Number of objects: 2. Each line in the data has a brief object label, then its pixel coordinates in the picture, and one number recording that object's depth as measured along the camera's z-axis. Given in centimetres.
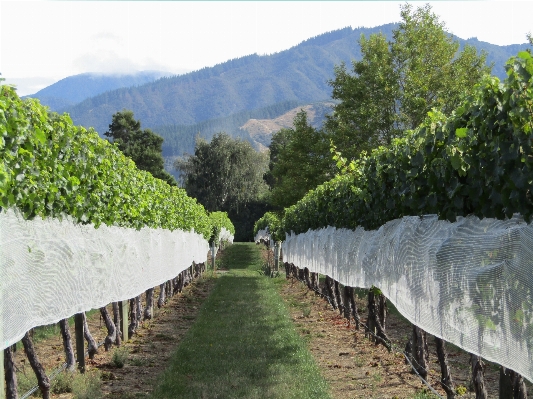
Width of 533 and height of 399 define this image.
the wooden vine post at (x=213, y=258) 3356
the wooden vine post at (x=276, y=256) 3138
